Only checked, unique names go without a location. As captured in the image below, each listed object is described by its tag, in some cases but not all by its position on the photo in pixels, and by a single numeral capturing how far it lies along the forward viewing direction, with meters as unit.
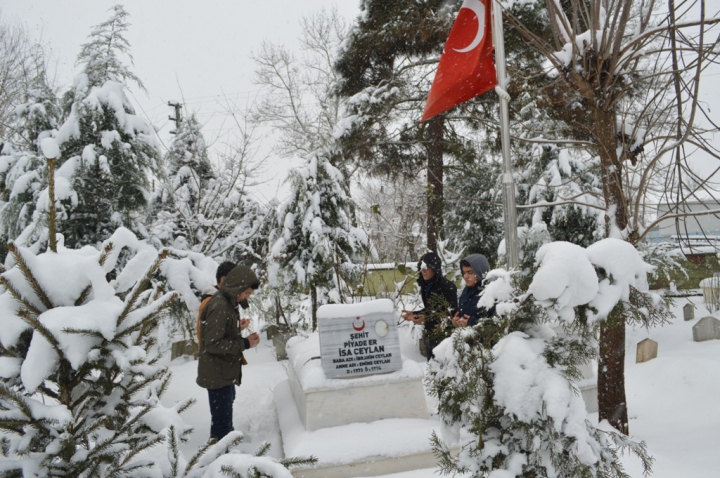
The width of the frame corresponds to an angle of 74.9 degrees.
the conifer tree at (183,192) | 7.45
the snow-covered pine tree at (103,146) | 5.78
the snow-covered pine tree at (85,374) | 1.50
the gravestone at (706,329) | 8.12
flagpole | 3.61
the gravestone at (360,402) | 3.73
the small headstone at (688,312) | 9.96
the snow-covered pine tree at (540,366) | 1.80
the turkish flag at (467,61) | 4.39
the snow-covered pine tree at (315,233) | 8.07
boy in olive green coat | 3.86
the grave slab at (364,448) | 3.64
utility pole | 15.99
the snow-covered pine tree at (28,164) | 5.89
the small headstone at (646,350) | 6.89
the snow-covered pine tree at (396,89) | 9.66
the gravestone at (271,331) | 8.78
